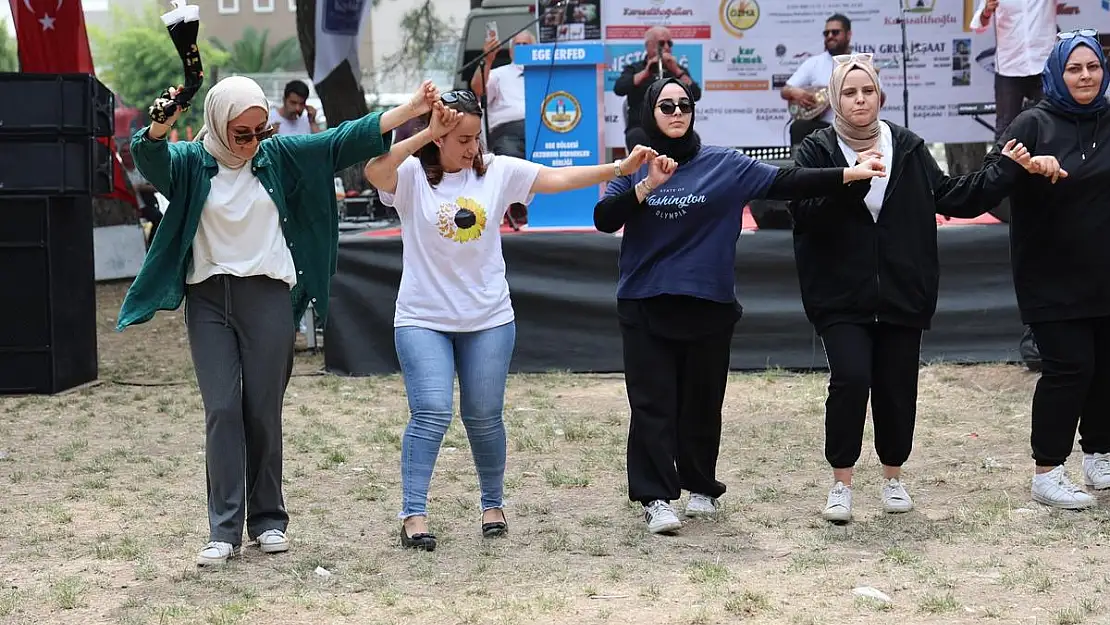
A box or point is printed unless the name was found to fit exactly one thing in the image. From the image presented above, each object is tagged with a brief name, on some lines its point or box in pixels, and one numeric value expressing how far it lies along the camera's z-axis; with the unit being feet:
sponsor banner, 37.42
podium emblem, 34.63
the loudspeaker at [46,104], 30.22
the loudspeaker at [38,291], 31.01
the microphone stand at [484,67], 36.32
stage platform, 31.30
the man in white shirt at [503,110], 37.91
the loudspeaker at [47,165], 30.50
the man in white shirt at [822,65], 35.42
